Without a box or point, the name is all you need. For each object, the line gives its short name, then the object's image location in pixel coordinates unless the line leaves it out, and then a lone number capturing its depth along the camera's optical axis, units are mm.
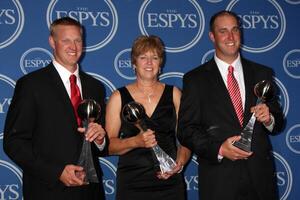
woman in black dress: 2189
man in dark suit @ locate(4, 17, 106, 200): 1761
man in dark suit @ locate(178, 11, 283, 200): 2008
